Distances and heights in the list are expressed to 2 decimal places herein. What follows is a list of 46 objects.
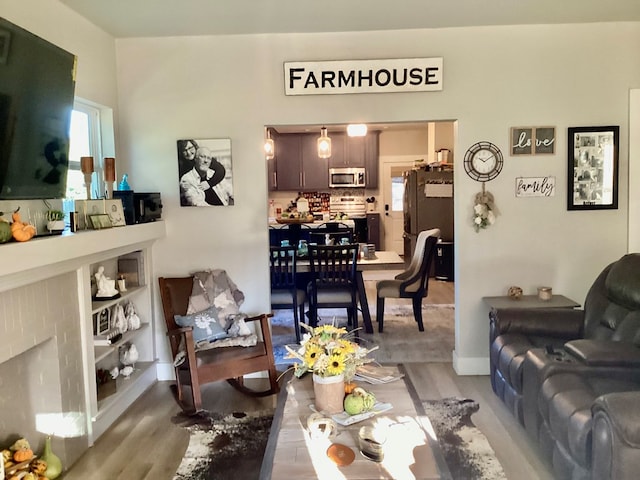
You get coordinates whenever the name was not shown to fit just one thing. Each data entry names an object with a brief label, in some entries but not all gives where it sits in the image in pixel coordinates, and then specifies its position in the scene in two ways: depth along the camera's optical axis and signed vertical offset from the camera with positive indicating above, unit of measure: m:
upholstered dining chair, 5.23 -0.86
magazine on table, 2.68 -0.93
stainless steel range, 9.95 +0.04
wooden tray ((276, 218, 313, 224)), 8.12 -0.22
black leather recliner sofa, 1.85 -0.85
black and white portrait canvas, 3.91 +0.28
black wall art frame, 3.80 +0.25
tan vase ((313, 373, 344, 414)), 2.28 -0.85
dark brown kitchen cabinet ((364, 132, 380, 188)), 9.69 +0.91
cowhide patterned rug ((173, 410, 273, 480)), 2.63 -1.37
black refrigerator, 7.68 -0.06
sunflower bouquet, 2.27 -0.68
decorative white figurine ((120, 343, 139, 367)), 3.70 -1.07
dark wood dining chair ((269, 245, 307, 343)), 4.81 -0.72
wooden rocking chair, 3.34 -1.02
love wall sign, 3.84 +0.47
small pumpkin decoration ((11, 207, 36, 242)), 2.28 -0.08
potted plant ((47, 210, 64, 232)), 2.76 -0.05
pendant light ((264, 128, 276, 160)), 6.52 +0.79
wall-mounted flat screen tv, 2.19 +0.47
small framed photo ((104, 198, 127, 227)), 3.27 -0.01
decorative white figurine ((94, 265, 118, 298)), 3.34 -0.50
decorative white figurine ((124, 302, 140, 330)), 3.70 -0.79
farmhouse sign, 3.81 +0.98
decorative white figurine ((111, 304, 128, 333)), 3.52 -0.78
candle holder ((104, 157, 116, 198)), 3.43 +0.27
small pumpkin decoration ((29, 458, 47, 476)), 2.37 -1.21
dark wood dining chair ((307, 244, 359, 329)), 4.85 -0.75
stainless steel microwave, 9.73 +0.56
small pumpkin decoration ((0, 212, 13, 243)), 2.20 -0.08
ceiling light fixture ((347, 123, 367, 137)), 6.57 +1.00
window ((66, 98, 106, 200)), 3.47 +0.49
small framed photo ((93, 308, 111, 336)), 3.31 -0.75
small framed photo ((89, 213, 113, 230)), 3.10 -0.07
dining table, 4.93 -0.63
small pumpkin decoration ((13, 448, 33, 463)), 2.33 -1.13
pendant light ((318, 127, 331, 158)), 7.48 +0.89
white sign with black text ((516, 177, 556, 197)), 3.87 +0.12
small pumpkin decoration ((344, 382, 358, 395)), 2.40 -0.87
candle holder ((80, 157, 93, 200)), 3.19 +0.26
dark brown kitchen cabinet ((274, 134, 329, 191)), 9.62 +0.81
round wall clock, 3.87 +0.34
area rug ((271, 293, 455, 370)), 4.45 -1.31
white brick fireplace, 2.31 -0.65
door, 9.88 +0.10
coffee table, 1.87 -0.98
